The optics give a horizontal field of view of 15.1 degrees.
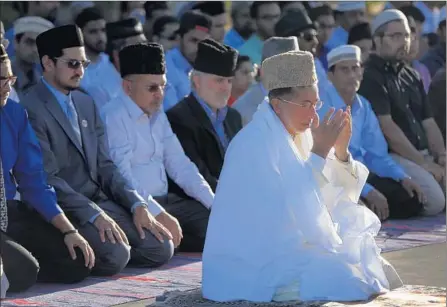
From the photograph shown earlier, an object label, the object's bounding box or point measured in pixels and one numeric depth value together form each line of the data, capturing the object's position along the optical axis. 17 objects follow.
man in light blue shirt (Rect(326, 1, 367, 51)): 16.41
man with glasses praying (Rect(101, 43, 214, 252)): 10.17
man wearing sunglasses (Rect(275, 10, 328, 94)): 13.80
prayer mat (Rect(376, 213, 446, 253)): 10.75
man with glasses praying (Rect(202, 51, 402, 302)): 7.48
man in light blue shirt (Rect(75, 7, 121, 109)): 12.60
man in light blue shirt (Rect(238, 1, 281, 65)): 15.48
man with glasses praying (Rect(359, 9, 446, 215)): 13.02
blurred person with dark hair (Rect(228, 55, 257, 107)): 13.47
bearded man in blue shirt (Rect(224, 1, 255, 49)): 16.19
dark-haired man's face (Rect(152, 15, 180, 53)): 14.46
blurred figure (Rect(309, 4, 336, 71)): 15.92
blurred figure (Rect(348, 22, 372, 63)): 14.83
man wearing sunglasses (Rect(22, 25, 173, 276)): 9.25
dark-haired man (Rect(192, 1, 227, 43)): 15.16
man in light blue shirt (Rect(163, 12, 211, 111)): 13.68
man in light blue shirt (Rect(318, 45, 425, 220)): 12.45
